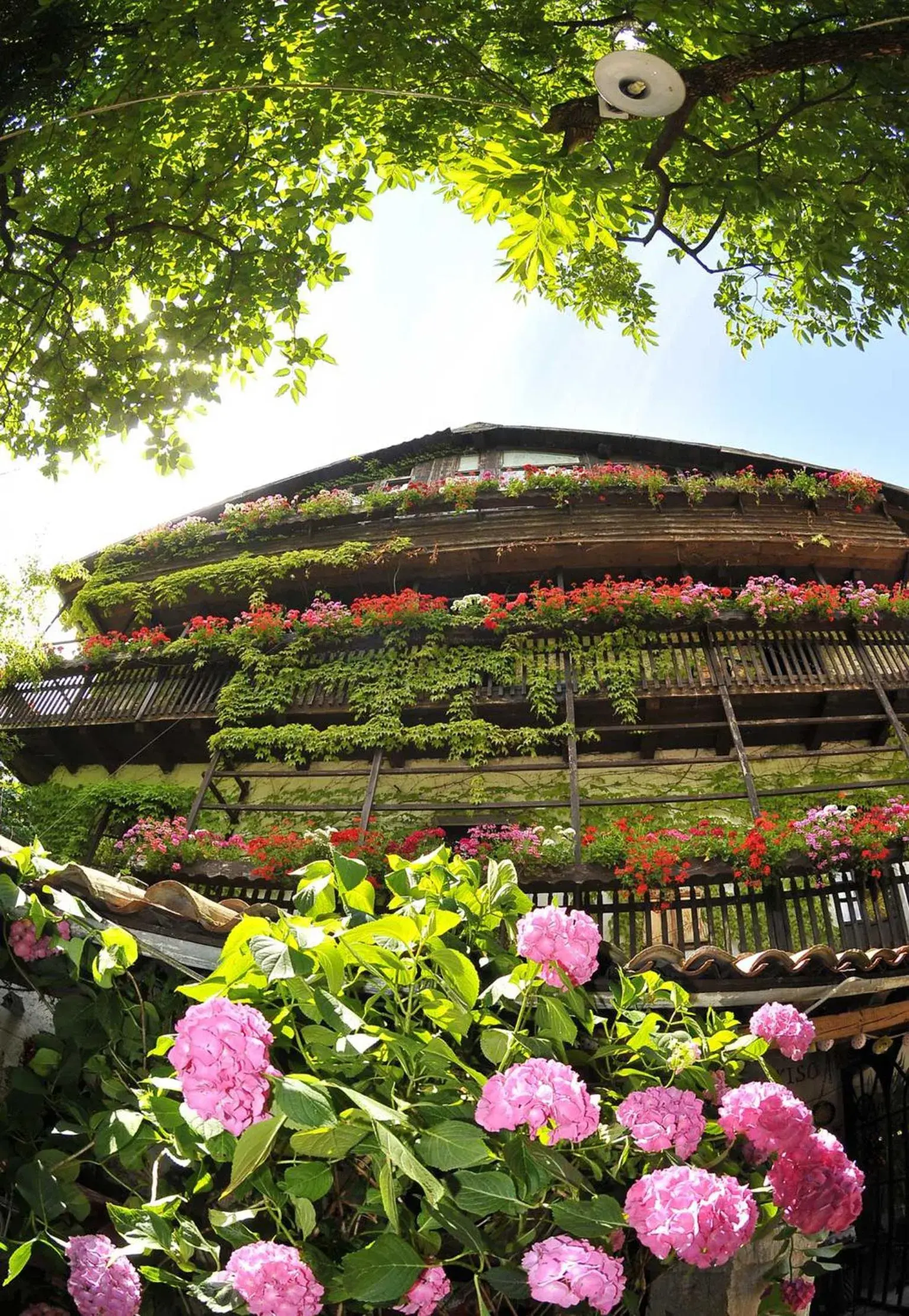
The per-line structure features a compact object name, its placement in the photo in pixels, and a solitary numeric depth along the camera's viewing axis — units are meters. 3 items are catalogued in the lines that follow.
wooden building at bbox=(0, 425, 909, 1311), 9.08
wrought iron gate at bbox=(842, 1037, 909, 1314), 5.27
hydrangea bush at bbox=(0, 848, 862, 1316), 1.81
